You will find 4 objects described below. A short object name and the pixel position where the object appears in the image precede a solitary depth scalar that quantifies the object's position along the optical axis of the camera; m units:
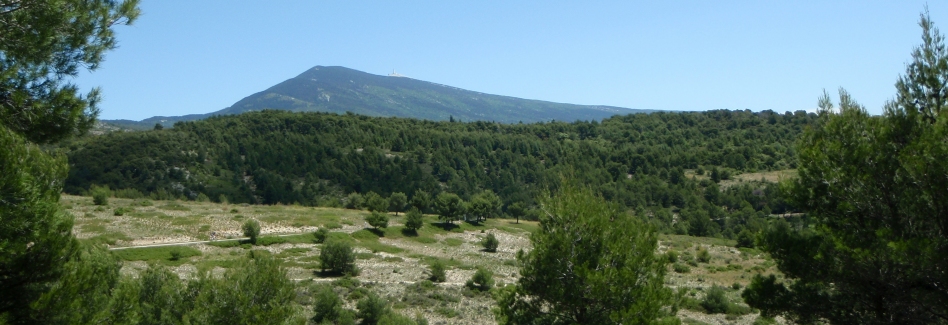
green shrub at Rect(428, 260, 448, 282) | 34.16
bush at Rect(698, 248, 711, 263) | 48.94
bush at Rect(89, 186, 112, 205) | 50.18
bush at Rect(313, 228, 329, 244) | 44.22
